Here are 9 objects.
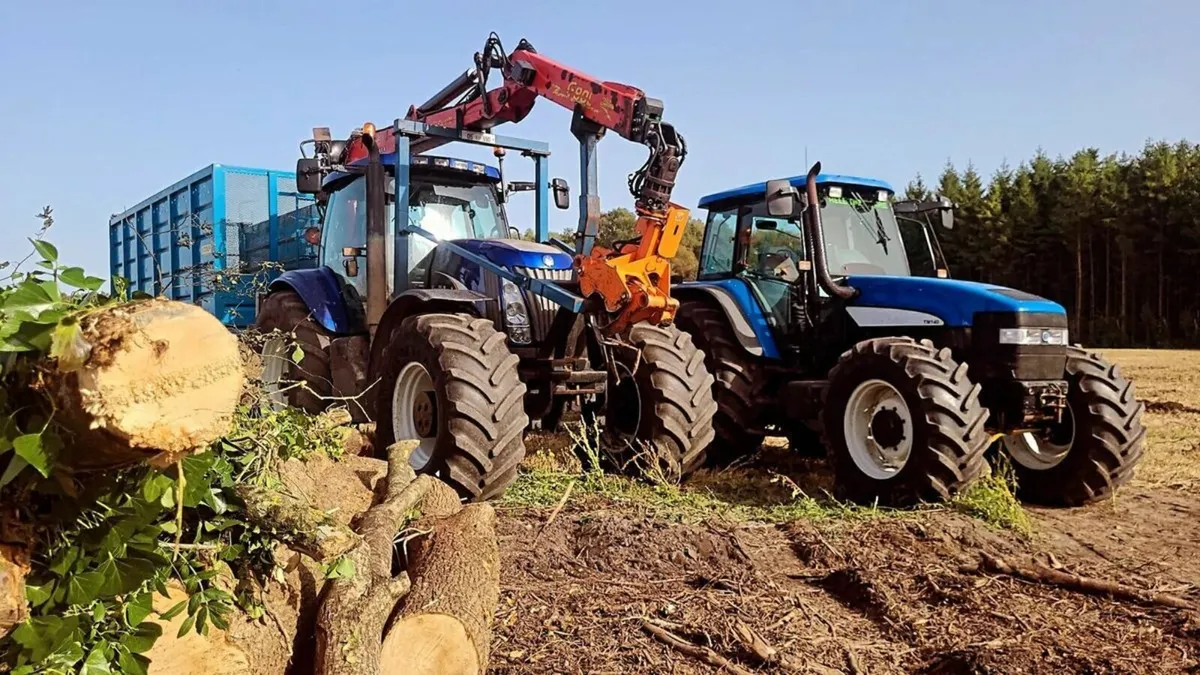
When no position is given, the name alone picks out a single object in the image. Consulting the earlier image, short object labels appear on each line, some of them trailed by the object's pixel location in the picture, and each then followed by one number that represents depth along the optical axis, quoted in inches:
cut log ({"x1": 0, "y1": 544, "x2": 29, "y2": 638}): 73.4
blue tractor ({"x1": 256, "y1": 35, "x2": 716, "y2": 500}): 194.2
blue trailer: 367.2
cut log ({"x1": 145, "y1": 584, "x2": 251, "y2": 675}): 87.0
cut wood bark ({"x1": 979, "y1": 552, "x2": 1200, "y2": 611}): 142.7
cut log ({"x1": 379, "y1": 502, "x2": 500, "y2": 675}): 104.1
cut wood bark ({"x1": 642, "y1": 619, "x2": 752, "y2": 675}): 117.1
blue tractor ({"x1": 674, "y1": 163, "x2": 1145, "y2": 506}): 202.7
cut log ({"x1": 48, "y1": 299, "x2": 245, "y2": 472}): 65.0
